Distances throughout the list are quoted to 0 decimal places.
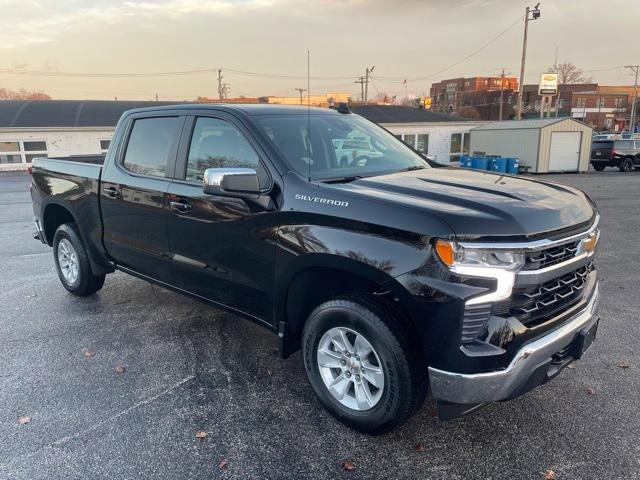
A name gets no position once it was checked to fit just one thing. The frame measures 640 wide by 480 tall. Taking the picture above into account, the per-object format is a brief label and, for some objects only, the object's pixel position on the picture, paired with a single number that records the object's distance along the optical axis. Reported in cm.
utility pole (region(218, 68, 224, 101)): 6681
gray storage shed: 2745
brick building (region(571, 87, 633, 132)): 8825
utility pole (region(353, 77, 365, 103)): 5936
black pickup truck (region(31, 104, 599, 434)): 242
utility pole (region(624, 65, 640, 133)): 6593
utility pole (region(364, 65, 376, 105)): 6154
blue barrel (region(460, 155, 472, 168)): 2766
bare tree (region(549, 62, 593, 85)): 9625
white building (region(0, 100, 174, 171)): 2666
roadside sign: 4091
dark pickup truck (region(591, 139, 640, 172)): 2734
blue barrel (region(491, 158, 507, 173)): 2630
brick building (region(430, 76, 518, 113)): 8325
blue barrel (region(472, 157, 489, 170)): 2642
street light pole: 3406
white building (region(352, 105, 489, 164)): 3222
